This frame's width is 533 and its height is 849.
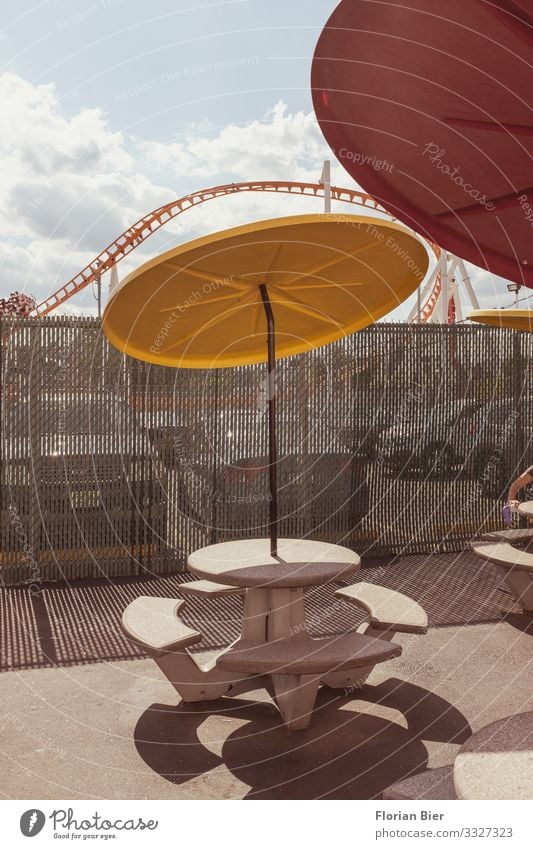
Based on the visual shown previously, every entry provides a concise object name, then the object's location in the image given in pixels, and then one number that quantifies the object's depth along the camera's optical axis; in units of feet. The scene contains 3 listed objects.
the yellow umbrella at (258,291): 11.76
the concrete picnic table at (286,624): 12.48
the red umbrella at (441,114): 7.85
